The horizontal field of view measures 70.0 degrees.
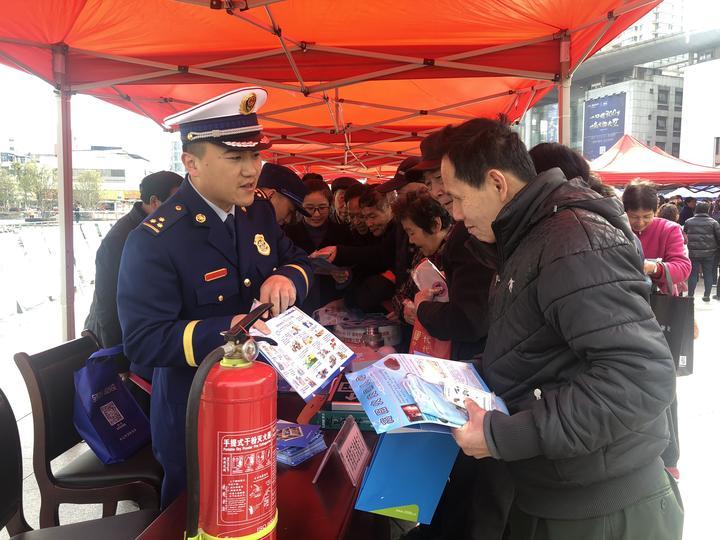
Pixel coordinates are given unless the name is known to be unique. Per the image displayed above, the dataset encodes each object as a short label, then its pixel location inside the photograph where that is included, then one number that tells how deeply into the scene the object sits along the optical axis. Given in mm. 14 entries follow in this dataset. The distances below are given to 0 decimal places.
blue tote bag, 2016
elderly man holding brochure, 999
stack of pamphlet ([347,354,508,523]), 1070
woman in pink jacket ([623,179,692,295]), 3426
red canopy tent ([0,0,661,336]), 3172
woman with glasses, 3365
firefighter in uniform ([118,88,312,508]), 1373
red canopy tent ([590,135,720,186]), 8539
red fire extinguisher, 875
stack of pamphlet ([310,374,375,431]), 1730
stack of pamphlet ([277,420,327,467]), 1505
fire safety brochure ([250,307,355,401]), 1139
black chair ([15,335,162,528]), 1921
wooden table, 1173
